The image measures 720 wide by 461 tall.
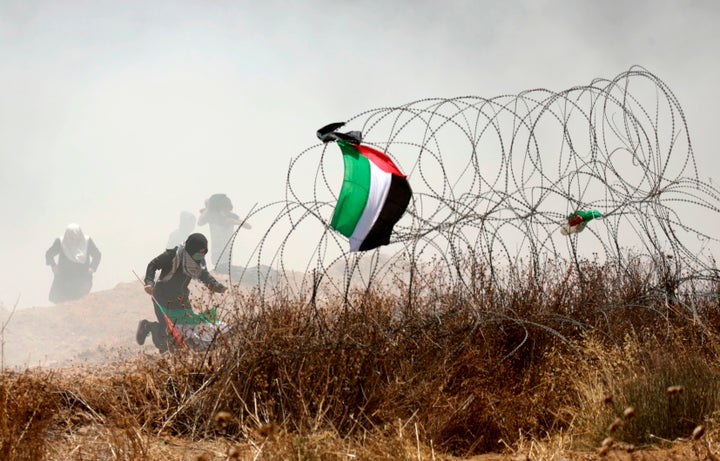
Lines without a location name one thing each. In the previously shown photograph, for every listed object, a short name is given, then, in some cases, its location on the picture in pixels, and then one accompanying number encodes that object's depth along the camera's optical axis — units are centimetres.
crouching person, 1884
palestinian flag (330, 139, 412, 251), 933
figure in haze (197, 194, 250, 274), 8369
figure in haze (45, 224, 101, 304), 6056
